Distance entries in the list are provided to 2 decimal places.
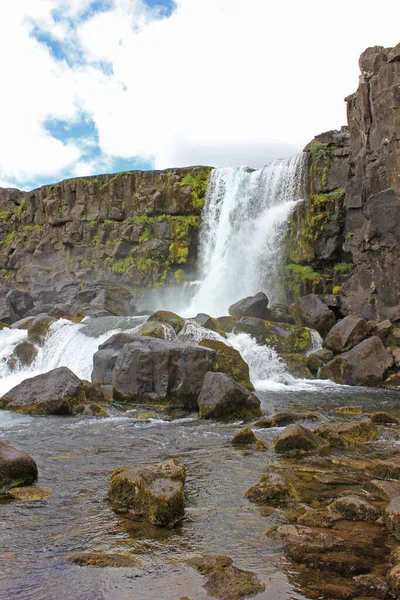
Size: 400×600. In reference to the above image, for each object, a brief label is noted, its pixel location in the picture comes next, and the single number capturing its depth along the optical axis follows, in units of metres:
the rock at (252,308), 24.25
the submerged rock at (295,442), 9.83
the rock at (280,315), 24.77
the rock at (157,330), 18.88
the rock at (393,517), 6.05
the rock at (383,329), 21.66
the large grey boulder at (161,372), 14.31
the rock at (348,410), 13.61
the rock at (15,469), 7.76
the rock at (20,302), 34.56
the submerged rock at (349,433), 10.29
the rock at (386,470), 8.20
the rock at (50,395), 13.72
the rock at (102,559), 5.37
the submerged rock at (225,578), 4.81
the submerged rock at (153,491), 6.51
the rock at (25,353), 20.56
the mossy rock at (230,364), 16.38
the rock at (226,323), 22.53
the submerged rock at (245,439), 10.35
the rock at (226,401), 12.86
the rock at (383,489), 7.27
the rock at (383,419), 12.45
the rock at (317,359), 20.25
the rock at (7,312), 32.34
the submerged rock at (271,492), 7.26
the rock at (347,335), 20.83
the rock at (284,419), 12.07
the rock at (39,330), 21.78
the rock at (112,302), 30.28
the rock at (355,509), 6.51
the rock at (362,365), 18.58
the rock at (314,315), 24.47
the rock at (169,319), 20.58
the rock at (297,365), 19.70
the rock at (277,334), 21.30
